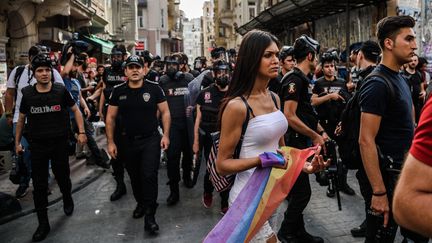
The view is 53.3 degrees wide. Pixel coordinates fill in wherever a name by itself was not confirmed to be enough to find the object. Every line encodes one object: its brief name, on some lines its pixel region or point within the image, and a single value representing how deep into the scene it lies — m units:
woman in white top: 2.65
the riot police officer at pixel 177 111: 6.56
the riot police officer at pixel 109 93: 6.16
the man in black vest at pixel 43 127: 5.00
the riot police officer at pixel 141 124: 5.09
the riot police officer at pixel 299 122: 4.20
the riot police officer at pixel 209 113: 5.86
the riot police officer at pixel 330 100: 6.07
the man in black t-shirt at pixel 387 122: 2.83
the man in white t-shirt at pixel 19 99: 6.35
